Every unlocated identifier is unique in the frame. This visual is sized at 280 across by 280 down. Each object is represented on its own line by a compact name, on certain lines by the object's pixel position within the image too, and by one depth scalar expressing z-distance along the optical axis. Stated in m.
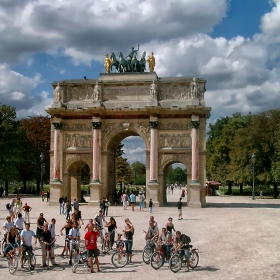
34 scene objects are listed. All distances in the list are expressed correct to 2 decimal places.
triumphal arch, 38.78
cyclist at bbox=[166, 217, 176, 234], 16.41
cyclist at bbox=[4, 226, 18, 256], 14.62
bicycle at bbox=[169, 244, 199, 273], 14.54
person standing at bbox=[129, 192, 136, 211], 34.50
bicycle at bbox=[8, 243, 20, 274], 14.01
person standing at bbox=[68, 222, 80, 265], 14.87
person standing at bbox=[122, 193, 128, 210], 34.97
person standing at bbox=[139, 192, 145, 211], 34.62
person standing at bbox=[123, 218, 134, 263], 15.52
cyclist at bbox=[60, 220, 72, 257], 16.31
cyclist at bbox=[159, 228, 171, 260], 15.02
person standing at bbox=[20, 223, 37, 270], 14.40
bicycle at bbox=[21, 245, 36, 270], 14.62
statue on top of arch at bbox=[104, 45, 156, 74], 41.25
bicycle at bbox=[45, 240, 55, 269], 14.93
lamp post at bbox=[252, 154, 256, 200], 47.12
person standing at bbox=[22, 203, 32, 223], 24.34
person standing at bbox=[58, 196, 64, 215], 30.91
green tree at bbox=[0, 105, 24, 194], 54.75
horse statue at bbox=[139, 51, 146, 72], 41.44
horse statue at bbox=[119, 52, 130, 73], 41.34
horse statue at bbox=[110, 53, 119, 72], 41.56
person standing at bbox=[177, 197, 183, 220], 27.62
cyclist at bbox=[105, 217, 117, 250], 17.38
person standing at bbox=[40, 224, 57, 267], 14.92
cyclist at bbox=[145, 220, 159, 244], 15.91
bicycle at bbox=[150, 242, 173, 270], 14.90
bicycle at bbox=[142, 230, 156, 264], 15.64
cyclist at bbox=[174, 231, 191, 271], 14.63
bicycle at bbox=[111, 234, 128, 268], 15.37
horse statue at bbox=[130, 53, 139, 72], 41.22
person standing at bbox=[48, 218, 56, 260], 15.62
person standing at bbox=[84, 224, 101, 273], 14.29
